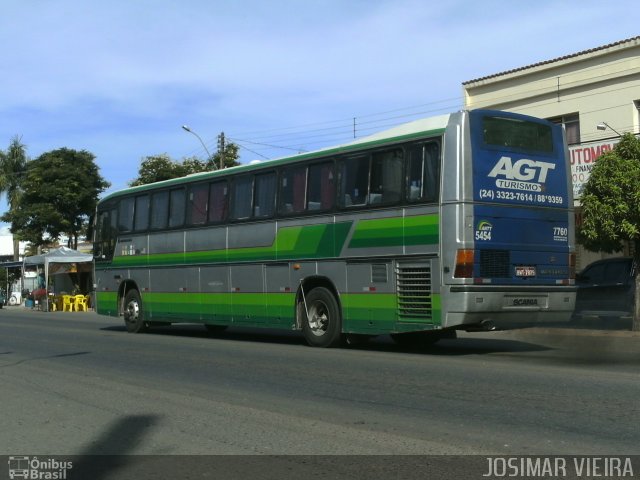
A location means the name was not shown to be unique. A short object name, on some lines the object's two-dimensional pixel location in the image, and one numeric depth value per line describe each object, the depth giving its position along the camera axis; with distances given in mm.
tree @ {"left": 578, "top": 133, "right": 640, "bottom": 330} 14391
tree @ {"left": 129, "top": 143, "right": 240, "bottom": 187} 42906
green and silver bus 11117
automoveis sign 19812
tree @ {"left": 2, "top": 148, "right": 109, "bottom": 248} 41938
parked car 16703
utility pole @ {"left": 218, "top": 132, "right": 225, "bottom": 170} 36066
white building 21375
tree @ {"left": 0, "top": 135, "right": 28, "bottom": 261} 51469
